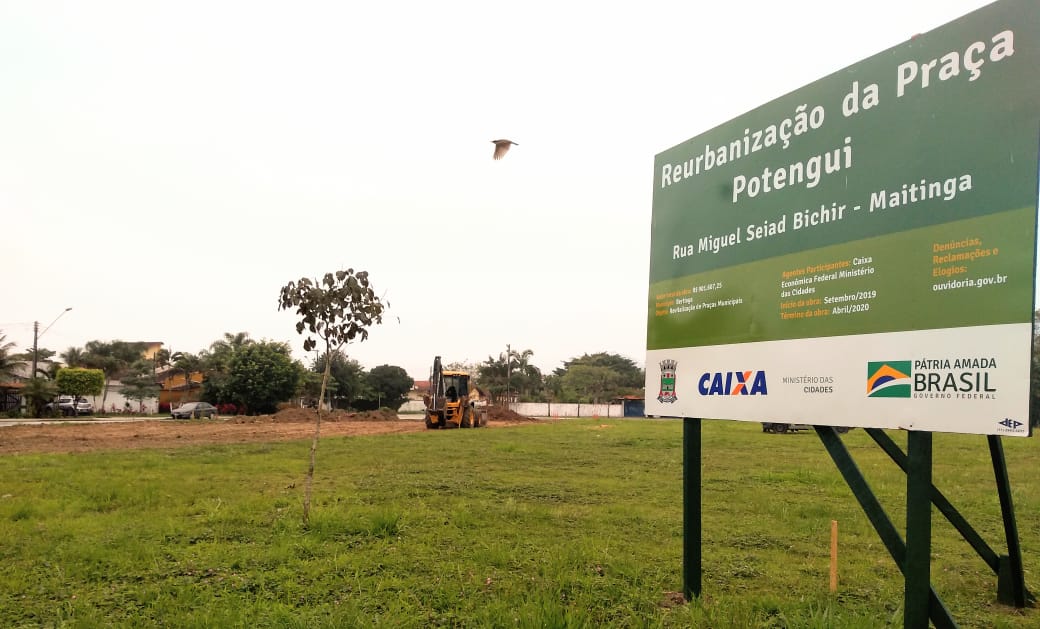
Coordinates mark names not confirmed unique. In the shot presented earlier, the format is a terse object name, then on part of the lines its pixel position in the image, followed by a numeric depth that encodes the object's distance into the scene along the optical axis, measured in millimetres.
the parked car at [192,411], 47062
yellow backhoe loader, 35094
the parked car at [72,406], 48844
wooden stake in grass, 5492
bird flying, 5144
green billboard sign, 3025
